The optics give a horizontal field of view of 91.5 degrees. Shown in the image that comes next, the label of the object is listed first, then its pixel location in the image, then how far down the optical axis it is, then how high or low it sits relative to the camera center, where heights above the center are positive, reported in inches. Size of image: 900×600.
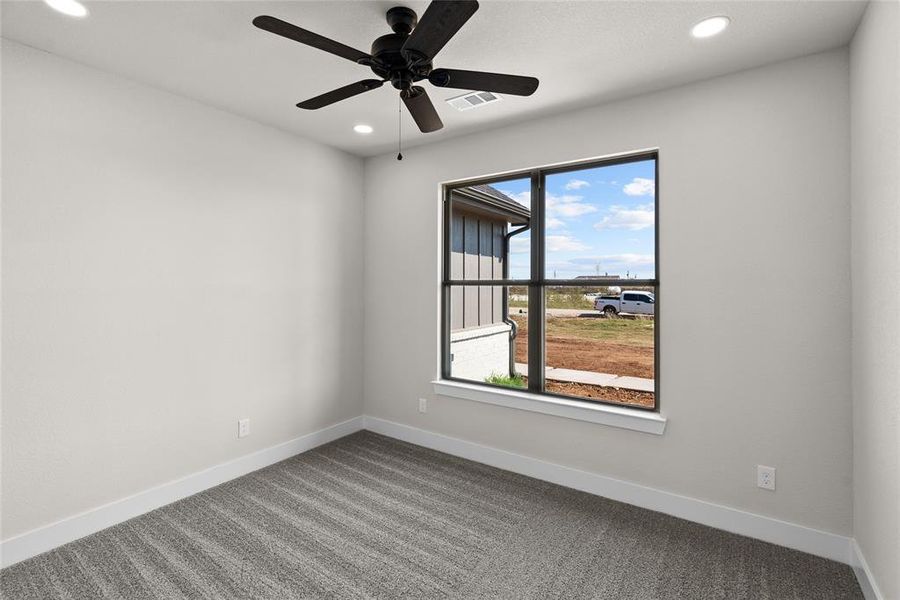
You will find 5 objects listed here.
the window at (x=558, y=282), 113.3 +4.6
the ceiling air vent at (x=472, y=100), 108.7 +50.4
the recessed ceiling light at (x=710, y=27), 77.2 +48.7
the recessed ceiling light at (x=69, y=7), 73.4 +49.6
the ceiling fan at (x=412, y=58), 57.2 +36.6
